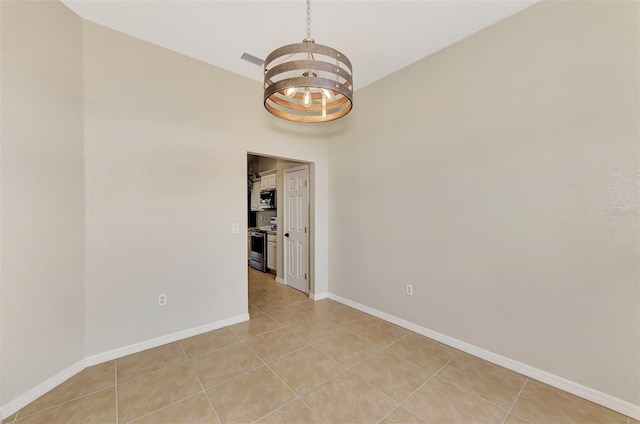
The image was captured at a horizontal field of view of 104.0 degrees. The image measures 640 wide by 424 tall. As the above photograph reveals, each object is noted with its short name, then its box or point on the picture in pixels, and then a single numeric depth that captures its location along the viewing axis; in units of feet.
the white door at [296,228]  13.76
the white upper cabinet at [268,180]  18.78
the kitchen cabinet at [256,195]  21.35
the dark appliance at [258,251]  18.57
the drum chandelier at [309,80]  4.93
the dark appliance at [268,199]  19.27
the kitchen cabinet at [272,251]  17.35
